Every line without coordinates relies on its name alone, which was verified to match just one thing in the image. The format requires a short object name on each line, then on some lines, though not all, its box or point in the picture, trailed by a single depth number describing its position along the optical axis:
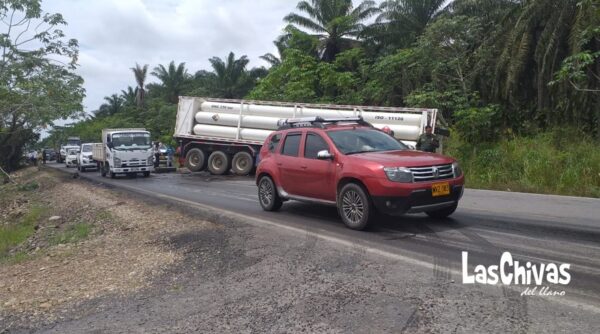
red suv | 7.14
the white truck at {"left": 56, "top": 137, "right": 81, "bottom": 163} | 47.82
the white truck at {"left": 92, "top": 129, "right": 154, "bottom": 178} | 23.11
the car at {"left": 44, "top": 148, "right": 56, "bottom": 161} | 58.88
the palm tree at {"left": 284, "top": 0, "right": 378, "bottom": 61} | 32.56
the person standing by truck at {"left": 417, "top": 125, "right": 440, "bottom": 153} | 14.30
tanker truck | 20.50
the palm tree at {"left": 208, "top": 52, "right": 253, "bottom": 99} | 46.84
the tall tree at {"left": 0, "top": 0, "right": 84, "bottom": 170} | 19.69
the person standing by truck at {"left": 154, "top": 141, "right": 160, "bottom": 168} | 28.41
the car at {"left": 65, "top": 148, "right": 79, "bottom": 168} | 40.22
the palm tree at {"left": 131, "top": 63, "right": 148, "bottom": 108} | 61.19
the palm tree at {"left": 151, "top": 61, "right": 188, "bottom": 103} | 57.28
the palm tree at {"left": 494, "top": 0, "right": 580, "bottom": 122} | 16.73
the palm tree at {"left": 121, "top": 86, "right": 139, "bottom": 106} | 67.67
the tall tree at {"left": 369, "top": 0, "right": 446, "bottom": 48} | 28.80
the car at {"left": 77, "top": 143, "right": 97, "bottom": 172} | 31.03
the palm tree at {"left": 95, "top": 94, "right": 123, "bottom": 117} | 75.50
